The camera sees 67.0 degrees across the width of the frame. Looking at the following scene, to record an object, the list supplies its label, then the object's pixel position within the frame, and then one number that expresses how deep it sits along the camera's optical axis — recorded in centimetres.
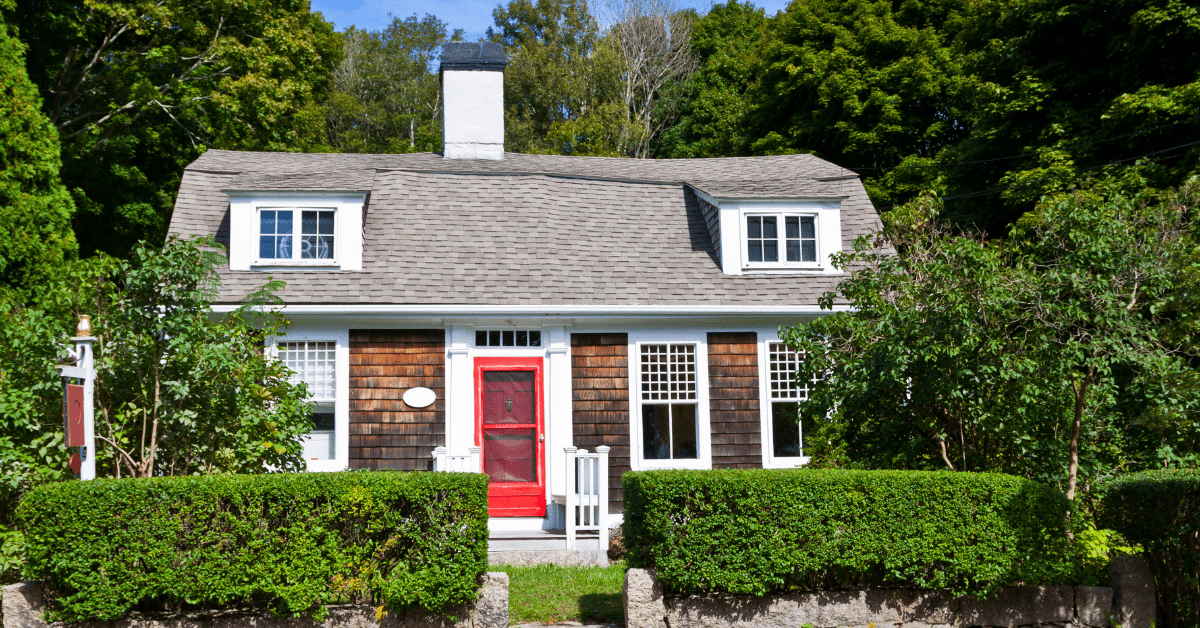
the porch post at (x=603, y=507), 1003
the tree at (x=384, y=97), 3403
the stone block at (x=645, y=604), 665
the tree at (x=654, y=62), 3450
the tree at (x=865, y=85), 2452
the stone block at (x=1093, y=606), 679
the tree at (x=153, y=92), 2006
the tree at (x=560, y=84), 3189
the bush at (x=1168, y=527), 661
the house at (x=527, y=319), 1156
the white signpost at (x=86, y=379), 645
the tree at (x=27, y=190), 1299
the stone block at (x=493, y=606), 661
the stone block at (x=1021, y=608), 685
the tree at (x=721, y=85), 2962
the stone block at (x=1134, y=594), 677
